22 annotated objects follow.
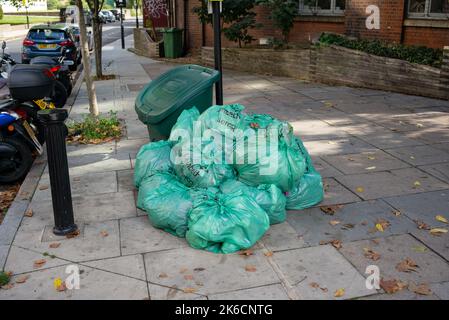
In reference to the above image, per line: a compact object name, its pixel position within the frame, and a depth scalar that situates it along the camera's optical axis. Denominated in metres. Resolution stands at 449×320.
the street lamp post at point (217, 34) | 5.67
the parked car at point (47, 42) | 15.98
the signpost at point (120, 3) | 24.48
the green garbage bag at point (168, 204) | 4.37
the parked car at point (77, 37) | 19.32
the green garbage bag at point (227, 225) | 4.06
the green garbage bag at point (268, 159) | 4.62
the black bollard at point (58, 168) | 4.28
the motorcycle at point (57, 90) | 9.59
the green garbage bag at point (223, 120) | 4.79
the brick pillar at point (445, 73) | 9.62
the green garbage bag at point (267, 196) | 4.49
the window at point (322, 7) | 13.78
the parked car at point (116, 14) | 73.54
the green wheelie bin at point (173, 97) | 5.70
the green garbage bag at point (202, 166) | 4.60
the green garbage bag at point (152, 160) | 5.12
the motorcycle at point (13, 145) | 6.04
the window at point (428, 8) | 10.73
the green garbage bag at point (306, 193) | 4.89
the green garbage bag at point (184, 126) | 4.96
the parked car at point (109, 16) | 64.44
